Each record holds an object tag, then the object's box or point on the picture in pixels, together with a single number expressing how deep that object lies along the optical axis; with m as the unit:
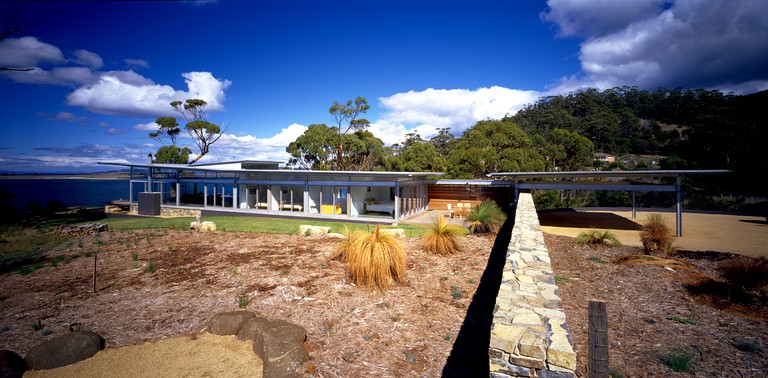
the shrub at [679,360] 3.02
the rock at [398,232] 9.48
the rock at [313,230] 10.44
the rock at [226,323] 4.50
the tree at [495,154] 23.02
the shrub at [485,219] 10.23
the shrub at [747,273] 4.67
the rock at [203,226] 11.99
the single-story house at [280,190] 16.78
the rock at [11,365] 3.55
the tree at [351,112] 32.85
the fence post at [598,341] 2.21
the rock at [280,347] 3.56
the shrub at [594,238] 8.55
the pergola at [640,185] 10.30
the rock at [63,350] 3.85
